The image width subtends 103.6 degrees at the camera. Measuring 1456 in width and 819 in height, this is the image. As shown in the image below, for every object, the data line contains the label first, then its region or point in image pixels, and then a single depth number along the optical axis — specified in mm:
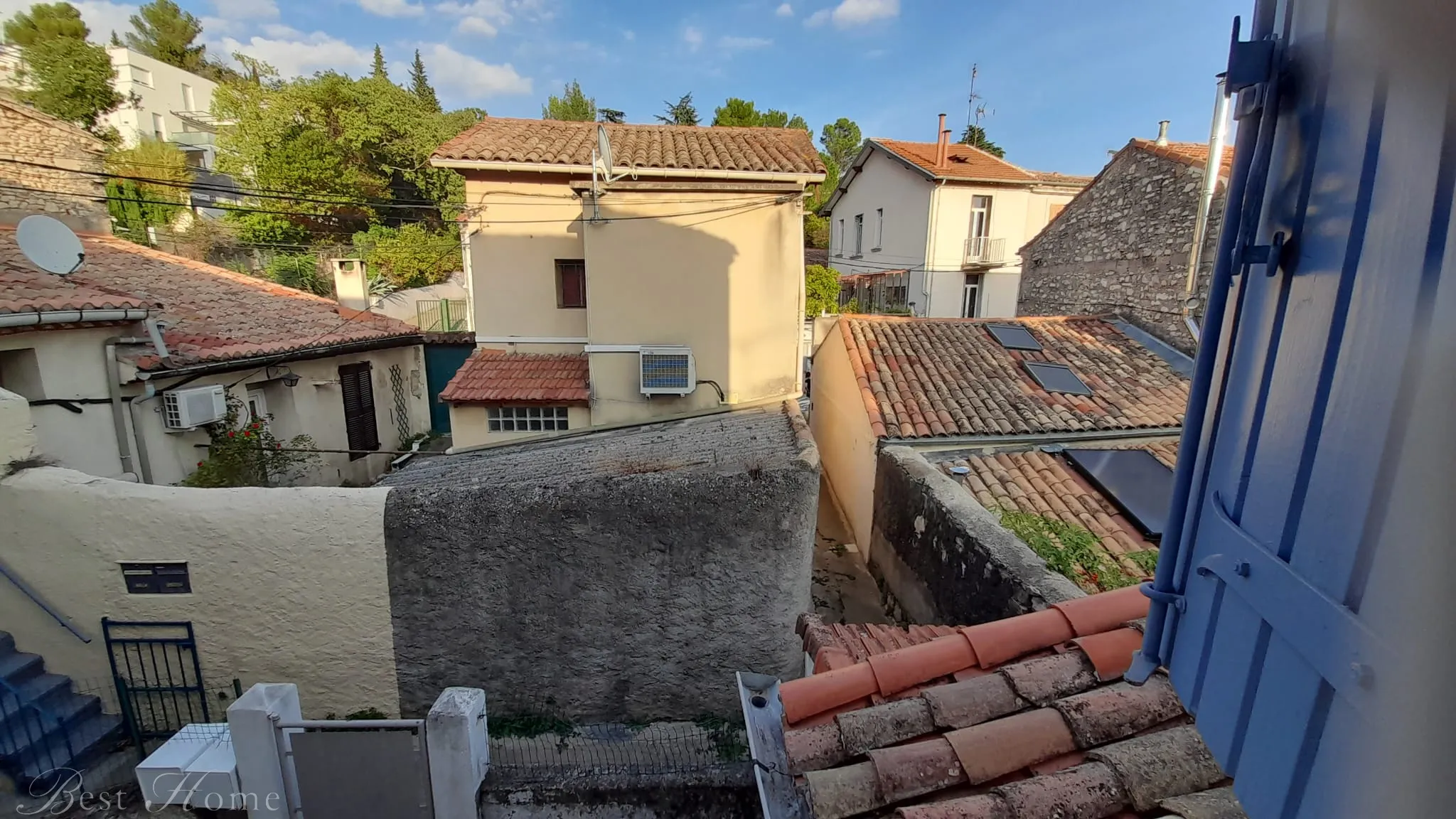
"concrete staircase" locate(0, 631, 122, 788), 4078
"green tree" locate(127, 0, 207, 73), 39625
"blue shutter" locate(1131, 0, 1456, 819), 812
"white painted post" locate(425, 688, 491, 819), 3875
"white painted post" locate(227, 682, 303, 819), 3842
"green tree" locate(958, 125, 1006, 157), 32688
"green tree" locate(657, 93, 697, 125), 32250
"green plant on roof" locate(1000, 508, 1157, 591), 4527
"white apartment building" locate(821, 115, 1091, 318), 20375
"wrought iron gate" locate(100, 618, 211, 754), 4492
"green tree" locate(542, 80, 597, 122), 31547
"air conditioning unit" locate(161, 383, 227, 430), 7031
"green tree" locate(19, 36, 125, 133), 24500
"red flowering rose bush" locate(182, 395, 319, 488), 7451
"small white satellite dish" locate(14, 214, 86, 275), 6348
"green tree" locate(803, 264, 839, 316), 17438
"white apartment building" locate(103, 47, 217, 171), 30052
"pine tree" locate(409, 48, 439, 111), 33922
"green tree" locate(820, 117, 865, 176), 38719
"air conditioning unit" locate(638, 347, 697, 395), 8820
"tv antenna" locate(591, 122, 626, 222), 8109
